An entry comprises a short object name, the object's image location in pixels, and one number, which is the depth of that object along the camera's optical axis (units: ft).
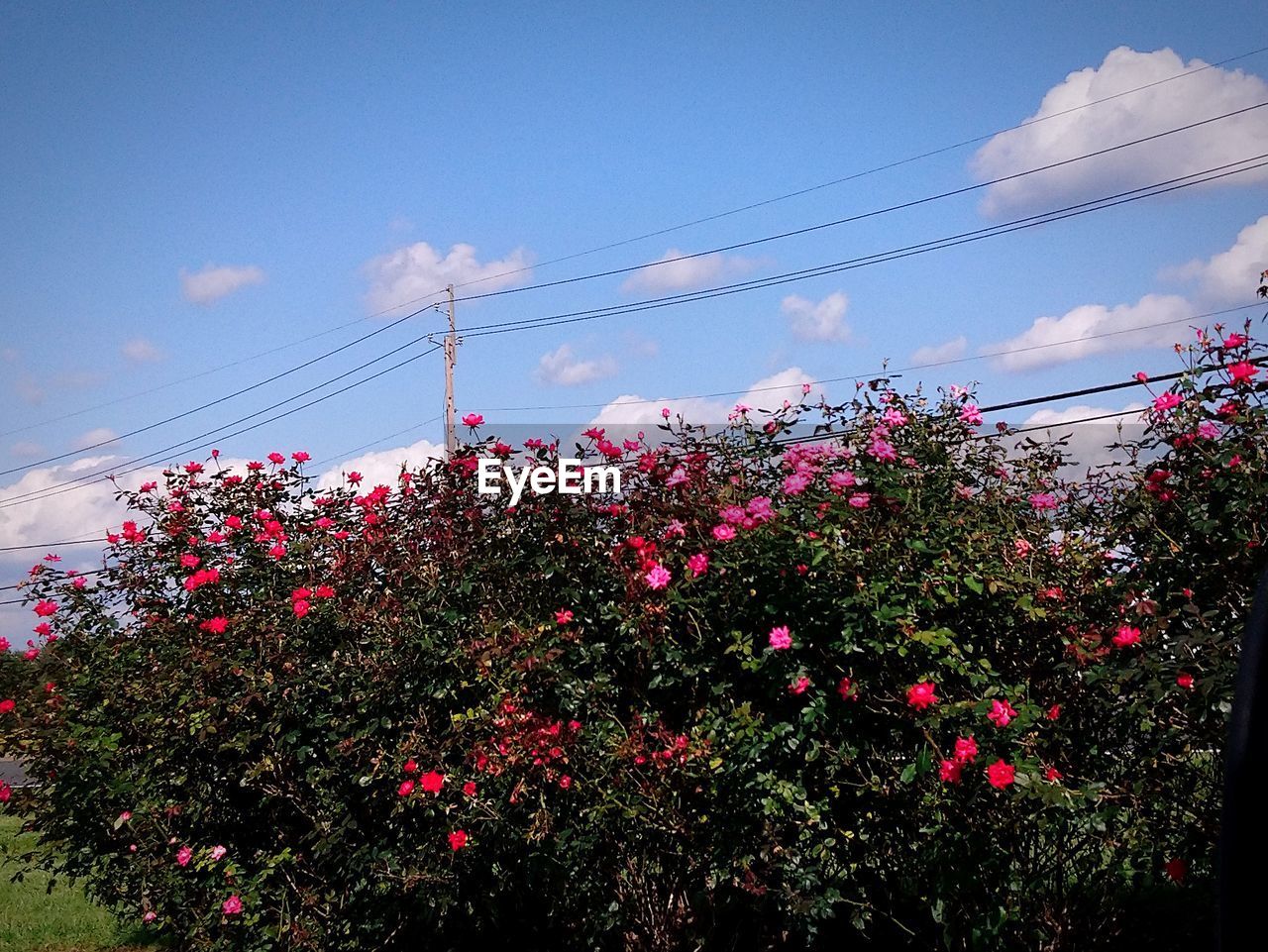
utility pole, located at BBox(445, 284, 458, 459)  90.99
